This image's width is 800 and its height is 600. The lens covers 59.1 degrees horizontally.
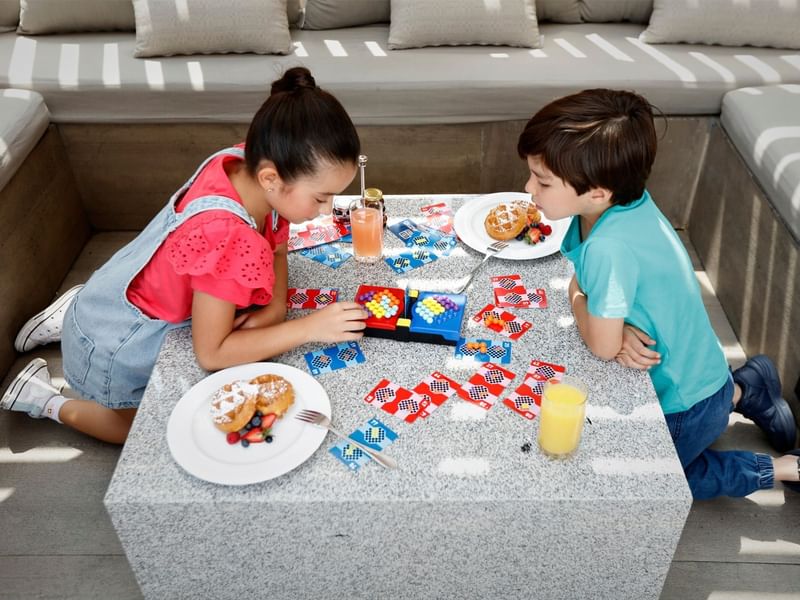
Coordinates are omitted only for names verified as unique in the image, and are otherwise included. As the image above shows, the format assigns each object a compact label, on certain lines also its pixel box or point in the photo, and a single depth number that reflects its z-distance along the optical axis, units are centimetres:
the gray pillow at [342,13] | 277
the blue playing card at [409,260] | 154
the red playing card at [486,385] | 122
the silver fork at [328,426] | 111
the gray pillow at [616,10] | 276
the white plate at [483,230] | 156
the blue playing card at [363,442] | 113
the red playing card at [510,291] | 144
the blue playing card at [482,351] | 131
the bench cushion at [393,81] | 239
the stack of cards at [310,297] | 146
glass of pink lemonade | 151
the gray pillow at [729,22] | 251
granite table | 108
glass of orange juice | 107
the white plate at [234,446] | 110
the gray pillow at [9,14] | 266
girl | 126
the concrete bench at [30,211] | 210
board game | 132
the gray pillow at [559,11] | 279
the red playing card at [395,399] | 121
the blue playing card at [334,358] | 130
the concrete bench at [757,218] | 190
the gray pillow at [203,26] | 248
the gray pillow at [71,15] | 263
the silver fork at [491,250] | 152
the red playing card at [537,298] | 143
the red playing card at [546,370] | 127
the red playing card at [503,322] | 137
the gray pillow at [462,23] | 255
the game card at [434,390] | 122
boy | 125
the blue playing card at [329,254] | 157
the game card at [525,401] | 120
